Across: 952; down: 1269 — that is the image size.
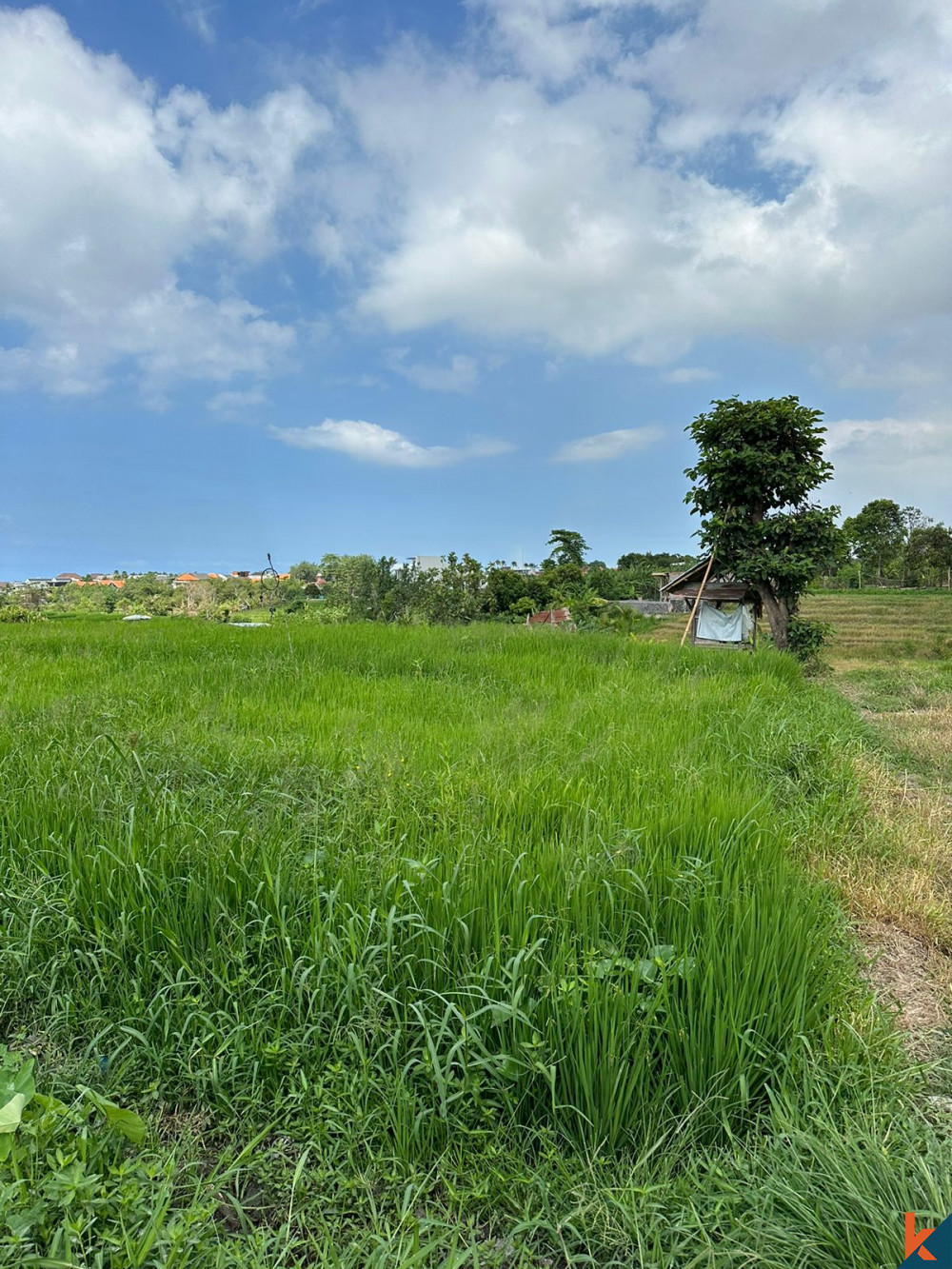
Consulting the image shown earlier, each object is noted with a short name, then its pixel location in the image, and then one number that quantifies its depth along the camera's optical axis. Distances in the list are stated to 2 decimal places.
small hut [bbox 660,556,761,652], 14.24
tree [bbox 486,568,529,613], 42.34
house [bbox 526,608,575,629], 37.38
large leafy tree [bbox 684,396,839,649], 13.10
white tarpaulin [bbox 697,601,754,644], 14.27
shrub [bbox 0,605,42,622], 18.65
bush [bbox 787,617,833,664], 13.63
